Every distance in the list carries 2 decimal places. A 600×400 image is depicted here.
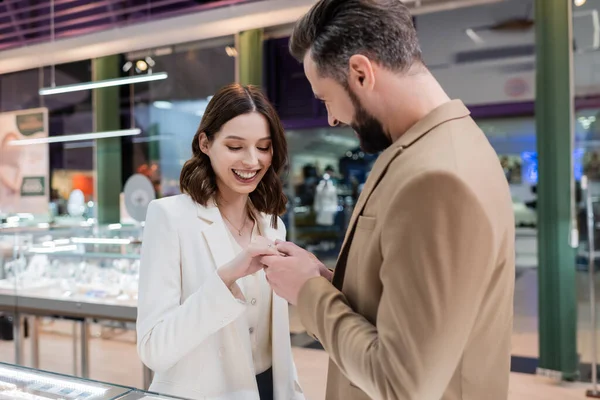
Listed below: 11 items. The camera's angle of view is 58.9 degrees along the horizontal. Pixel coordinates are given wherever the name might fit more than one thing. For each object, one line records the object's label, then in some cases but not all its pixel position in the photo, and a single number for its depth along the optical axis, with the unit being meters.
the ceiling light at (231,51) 6.11
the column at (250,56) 5.97
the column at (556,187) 4.38
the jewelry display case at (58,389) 1.10
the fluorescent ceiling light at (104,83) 6.02
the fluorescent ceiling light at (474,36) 5.82
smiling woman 1.25
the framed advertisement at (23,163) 6.17
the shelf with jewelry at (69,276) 3.56
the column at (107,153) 6.56
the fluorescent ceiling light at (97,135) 6.57
